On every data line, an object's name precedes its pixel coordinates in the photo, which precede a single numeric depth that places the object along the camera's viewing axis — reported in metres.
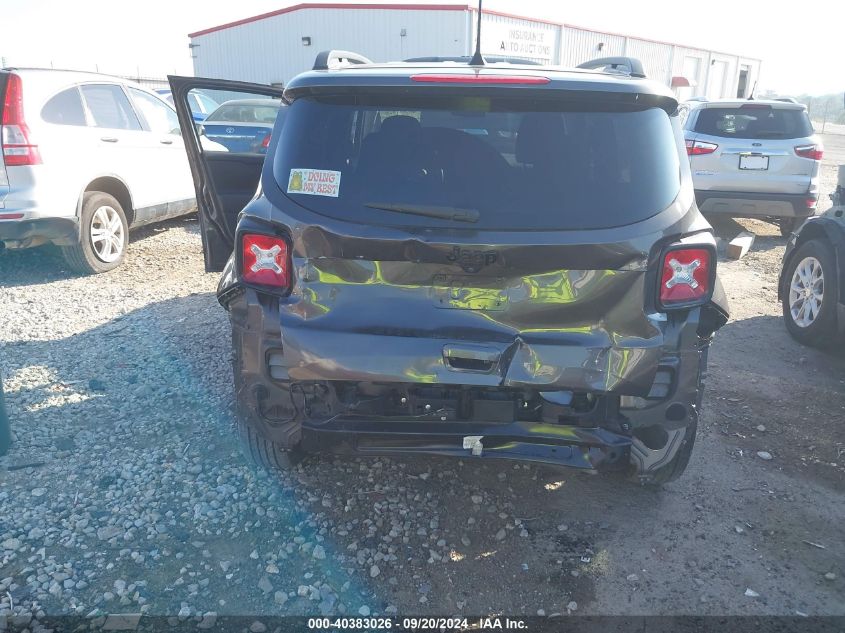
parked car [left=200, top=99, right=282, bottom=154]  9.77
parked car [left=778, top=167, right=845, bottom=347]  4.90
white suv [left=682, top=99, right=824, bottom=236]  8.53
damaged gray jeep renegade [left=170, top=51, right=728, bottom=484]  2.37
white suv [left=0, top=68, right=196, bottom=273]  5.72
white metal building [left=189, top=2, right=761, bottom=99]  21.94
